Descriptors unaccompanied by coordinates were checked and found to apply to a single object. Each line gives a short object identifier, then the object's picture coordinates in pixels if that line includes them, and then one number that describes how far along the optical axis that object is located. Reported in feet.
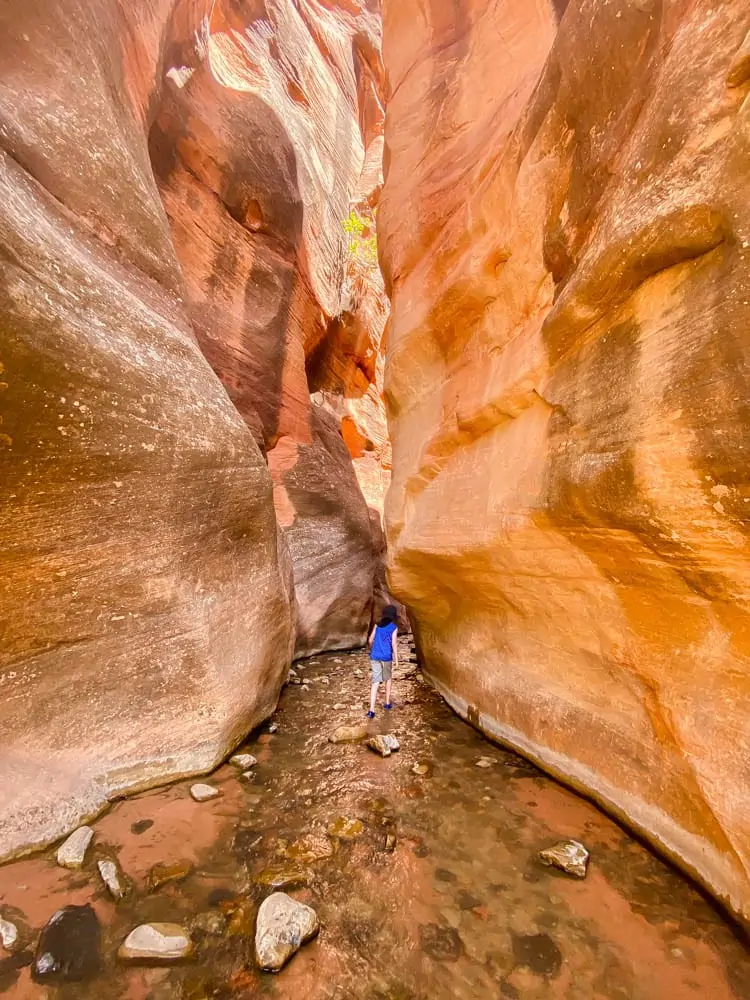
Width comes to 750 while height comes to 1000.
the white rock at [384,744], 14.44
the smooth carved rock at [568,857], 9.10
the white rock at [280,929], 7.01
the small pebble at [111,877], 8.19
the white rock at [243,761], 13.39
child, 18.62
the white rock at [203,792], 11.50
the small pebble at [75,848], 8.95
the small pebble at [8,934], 7.02
